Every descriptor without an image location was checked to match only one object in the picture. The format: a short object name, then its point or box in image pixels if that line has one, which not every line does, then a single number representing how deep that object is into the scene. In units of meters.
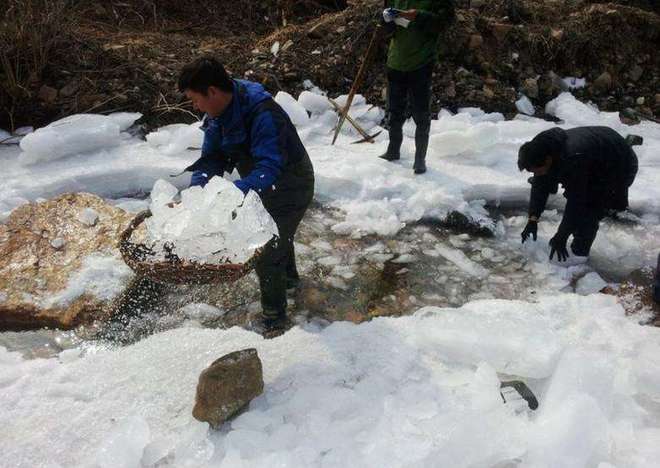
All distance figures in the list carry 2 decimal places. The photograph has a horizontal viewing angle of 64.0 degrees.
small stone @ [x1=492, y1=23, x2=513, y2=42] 6.46
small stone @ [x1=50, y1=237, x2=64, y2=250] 3.64
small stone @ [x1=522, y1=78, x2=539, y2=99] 6.23
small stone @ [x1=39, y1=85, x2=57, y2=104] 5.40
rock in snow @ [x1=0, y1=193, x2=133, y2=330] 3.19
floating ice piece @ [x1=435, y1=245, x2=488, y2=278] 3.64
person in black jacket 3.16
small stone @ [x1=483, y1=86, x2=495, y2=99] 6.05
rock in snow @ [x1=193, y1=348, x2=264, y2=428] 2.33
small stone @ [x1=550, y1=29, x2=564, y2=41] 6.48
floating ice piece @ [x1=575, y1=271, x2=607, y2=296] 3.43
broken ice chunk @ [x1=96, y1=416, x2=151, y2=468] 2.18
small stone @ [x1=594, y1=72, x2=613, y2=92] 6.46
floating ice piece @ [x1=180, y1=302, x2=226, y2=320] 3.22
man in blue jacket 2.45
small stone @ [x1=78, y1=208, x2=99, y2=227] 3.82
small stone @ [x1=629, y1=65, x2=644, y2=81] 6.66
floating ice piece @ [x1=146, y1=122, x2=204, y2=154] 4.89
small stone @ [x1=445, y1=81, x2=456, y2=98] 6.02
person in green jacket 4.11
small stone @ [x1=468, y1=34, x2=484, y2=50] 6.31
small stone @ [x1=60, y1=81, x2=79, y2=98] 5.48
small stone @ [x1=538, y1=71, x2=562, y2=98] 6.32
